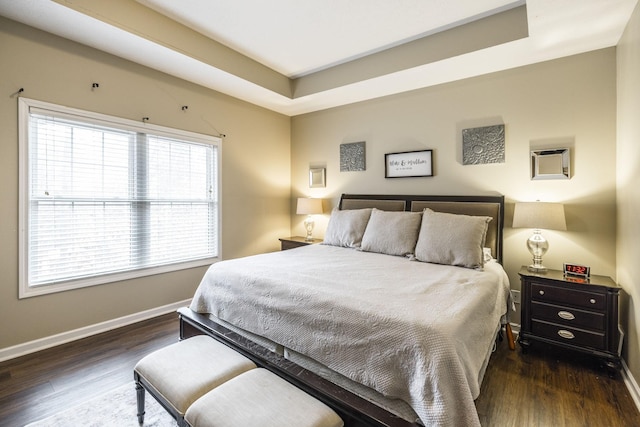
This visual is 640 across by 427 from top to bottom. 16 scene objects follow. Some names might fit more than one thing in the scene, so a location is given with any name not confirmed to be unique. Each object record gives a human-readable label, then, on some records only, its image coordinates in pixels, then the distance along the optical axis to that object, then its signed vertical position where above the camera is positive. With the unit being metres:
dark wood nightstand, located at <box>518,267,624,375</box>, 2.21 -0.80
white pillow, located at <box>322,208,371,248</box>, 3.38 -0.18
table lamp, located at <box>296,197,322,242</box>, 4.28 +0.07
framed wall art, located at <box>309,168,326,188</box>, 4.51 +0.53
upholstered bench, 1.42 -0.83
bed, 1.32 -0.57
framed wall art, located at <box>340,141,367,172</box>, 4.09 +0.78
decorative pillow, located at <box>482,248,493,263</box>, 2.78 -0.40
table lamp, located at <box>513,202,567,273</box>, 2.53 -0.07
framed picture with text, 3.54 +0.59
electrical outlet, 3.02 -0.84
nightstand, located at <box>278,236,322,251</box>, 4.16 -0.42
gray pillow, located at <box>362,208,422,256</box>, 2.94 -0.22
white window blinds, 2.52 +0.15
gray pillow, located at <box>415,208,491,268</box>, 2.53 -0.25
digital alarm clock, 2.46 -0.48
